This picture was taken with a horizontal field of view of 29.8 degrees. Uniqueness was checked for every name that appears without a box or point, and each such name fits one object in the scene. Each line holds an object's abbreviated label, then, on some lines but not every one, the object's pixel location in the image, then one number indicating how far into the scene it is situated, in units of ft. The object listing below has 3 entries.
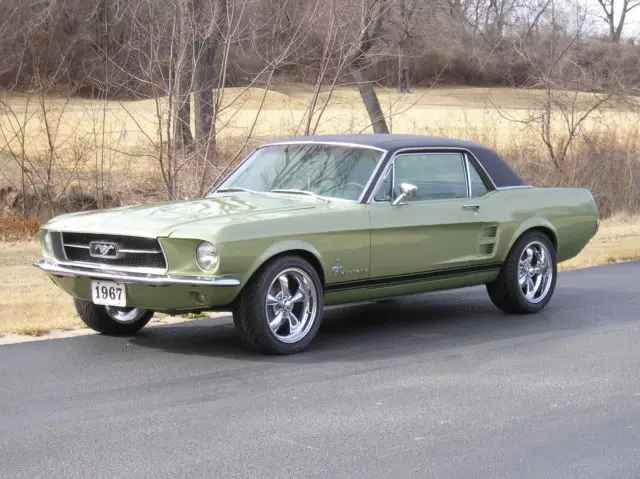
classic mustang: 26.45
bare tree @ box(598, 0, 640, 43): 163.37
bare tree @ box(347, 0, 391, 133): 55.57
